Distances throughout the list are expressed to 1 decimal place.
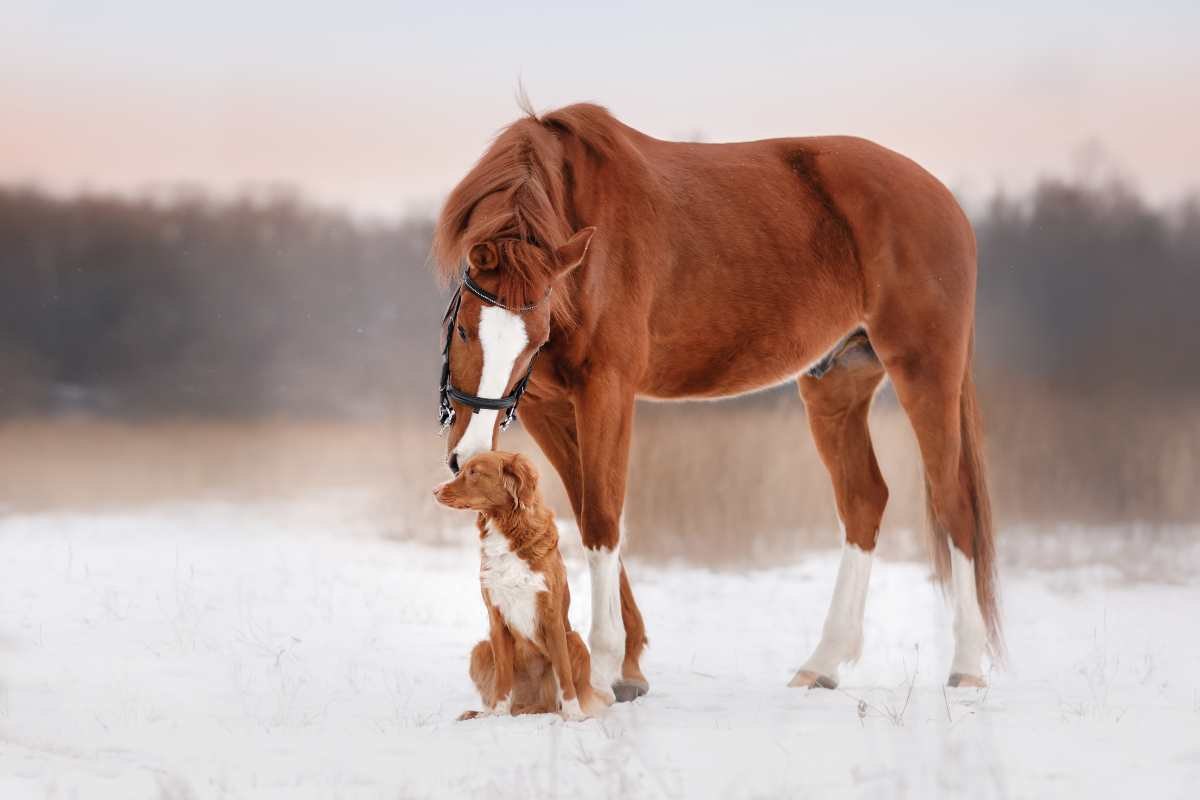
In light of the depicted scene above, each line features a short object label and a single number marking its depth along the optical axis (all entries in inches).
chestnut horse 371.2
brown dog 347.6
